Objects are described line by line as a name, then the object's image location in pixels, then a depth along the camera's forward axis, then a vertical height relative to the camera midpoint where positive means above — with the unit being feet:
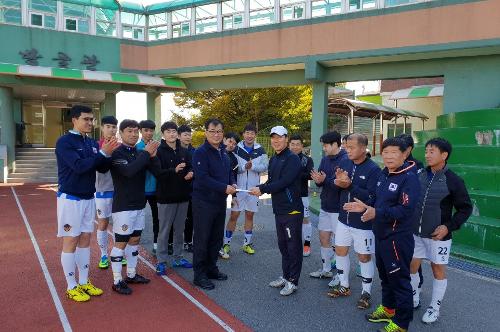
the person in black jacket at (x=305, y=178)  17.81 -1.81
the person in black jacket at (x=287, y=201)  14.23 -2.34
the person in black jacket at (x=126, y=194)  14.39 -2.19
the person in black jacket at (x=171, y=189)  16.43 -2.23
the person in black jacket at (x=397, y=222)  11.06 -2.43
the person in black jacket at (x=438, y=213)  12.49 -2.38
